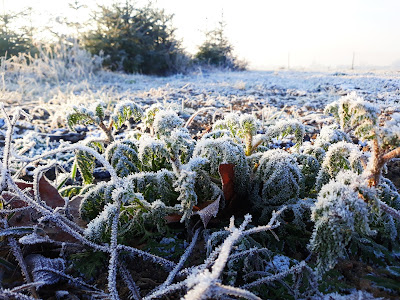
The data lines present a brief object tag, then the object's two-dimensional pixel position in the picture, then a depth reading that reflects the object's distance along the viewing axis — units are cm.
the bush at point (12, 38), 1074
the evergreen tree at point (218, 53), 1474
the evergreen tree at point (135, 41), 1100
